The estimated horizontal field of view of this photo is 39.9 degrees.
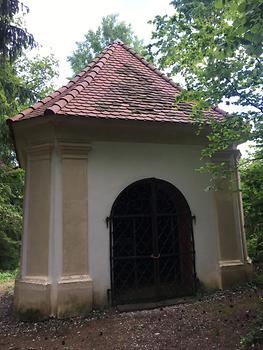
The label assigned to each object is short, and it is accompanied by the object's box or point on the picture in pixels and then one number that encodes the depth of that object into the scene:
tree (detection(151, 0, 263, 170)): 4.57
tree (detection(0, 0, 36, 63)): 8.98
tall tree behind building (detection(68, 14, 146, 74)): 24.05
